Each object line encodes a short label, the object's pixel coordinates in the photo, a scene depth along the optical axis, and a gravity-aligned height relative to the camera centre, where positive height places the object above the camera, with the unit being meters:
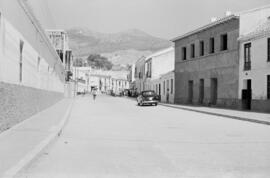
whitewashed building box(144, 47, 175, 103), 59.93 +3.96
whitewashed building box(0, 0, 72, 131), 12.55 +1.06
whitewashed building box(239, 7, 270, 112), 27.91 +2.35
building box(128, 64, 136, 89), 99.69 +4.33
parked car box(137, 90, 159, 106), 39.88 -0.44
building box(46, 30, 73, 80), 63.41 +7.81
